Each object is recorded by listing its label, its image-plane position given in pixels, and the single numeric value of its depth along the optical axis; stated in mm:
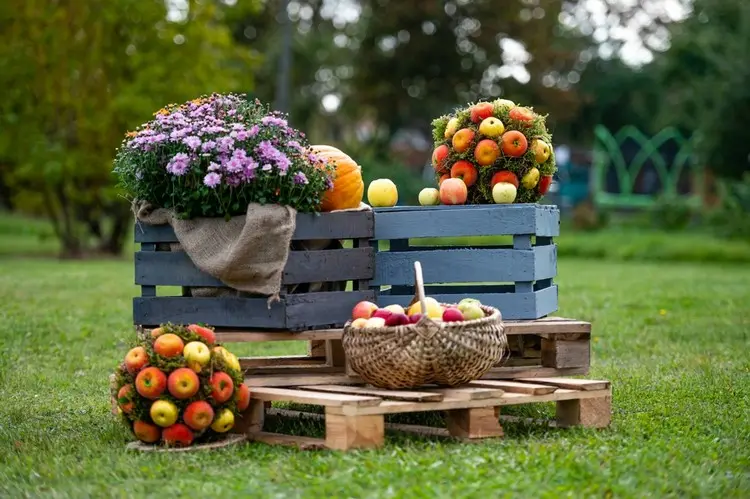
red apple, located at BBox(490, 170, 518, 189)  6750
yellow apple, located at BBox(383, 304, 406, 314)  5686
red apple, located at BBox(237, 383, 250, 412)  5602
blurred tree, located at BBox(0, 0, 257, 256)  19547
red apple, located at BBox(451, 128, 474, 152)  6859
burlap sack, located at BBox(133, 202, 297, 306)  5816
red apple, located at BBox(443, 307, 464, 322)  5562
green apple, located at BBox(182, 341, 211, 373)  5438
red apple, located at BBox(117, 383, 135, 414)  5418
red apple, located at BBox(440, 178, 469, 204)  6684
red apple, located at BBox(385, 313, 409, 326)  5574
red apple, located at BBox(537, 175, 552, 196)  6938
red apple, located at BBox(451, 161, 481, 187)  6828
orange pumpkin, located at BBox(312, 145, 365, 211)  6371
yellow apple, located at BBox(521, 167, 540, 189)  6777
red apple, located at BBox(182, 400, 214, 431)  5375
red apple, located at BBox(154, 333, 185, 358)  5465
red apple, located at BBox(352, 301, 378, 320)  5859
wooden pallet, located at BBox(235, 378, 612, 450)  5273
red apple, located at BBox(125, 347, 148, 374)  5469
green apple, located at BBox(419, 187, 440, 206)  6871
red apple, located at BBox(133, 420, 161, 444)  5418
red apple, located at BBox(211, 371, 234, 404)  5441
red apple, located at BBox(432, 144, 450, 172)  7000
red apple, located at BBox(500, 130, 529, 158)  6742
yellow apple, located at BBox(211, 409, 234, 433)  5473
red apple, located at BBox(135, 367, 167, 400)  5363
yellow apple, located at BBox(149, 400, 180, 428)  5344
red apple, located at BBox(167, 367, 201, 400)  5363
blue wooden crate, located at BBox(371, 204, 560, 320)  6402
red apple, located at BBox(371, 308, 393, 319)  5672
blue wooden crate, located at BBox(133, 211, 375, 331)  5980
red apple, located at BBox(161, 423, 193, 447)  5406
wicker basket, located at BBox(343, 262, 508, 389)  5418
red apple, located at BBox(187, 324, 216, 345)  5605
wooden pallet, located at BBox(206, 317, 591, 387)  6020
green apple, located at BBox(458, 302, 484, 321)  5717
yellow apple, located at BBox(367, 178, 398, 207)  6816
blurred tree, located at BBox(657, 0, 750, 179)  22141
